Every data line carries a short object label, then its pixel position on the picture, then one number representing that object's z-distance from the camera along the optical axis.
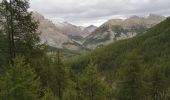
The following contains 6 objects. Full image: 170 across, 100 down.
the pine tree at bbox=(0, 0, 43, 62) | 22.33
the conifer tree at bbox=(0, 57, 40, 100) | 20.81
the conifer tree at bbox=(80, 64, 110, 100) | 35.97
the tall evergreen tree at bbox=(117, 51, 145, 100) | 44.81
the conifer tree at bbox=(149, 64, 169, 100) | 66.38
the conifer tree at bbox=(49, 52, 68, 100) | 47.22
